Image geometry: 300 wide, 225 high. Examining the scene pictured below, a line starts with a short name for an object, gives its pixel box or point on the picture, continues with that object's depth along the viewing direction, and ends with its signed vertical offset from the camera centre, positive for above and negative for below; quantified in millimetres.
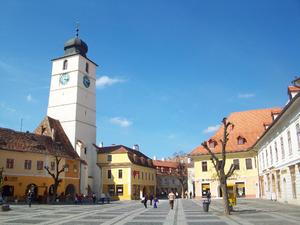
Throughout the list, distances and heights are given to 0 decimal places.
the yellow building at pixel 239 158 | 49125 +4413
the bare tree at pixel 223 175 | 21719 +890
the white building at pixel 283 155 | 26738 +3075
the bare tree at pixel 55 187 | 40884 +315
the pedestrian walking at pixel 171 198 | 27622 -682
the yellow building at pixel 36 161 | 41719 +3855
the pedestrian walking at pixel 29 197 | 31609 -585
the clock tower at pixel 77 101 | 60000 +15553
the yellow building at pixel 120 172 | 60438 +2989
